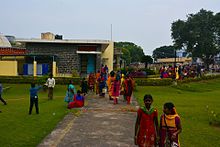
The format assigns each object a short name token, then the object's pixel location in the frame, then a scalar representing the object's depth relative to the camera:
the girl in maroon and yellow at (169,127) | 5.60
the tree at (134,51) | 88.81
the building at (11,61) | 29.19
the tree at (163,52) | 108.11
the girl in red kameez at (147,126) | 5.70
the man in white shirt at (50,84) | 16.06
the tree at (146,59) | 38.56
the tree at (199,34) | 48.28
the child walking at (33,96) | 11.66
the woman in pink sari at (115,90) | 14.99
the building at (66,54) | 30.06
